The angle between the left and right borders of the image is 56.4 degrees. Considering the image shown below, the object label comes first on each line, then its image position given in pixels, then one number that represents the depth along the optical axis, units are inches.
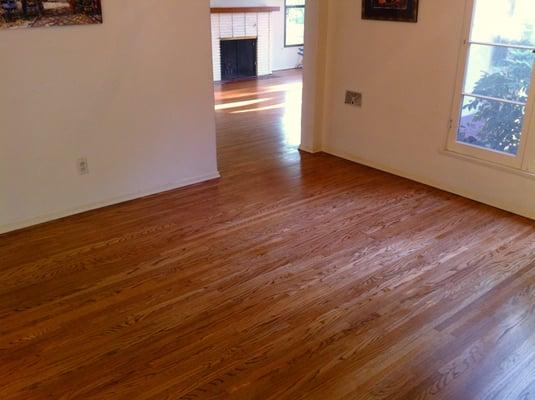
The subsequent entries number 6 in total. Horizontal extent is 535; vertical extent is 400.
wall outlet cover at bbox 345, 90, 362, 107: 175.8
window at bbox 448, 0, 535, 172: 130.1
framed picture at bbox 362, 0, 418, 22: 150.3
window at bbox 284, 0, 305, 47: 389.1
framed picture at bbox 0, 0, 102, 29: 117.0
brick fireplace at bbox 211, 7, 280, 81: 347.3
